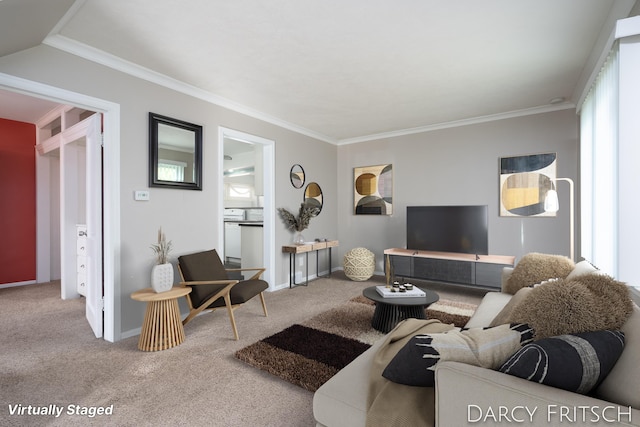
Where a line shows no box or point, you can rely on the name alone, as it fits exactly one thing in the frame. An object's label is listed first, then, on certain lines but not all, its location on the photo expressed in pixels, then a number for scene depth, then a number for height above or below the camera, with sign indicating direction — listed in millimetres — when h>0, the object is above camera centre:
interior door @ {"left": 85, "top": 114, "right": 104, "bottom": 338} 2807 -64
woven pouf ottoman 5113 -904
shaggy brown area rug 2182 -1157
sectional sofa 815 -551
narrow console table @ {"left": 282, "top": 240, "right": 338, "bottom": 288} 4704 -605
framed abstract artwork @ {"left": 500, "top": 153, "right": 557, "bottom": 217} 4172 +415
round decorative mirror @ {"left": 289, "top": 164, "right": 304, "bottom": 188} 5020 +616
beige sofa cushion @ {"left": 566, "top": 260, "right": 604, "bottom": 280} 2260 -450
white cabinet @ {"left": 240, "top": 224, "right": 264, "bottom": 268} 4863 -557
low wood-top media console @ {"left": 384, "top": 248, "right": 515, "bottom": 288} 4066 -788
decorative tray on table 2885 -785
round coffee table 2774 -951
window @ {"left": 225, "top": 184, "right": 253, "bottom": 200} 7477 +500
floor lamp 2980 +96
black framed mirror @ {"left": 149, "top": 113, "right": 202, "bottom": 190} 3057 +644
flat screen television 4332 -257
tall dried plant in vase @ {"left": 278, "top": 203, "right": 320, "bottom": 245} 4855 -133
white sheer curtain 2186 +391
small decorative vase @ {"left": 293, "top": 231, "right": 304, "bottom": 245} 4911 -438
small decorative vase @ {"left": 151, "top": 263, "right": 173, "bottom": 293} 2666 -590
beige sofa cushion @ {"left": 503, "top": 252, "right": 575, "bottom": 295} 2719 -540
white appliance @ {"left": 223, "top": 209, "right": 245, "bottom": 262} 6574 -578
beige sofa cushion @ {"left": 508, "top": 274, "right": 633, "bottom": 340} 1068 -352
